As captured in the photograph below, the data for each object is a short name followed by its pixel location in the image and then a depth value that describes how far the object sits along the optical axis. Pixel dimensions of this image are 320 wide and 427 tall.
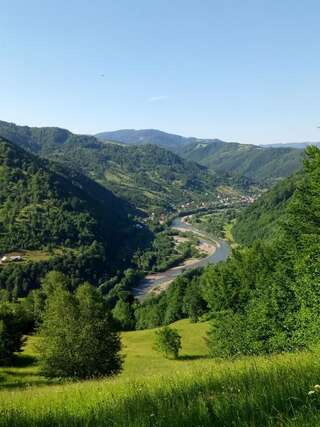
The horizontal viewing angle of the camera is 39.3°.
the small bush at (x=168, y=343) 63.88
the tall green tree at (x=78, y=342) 37.97
